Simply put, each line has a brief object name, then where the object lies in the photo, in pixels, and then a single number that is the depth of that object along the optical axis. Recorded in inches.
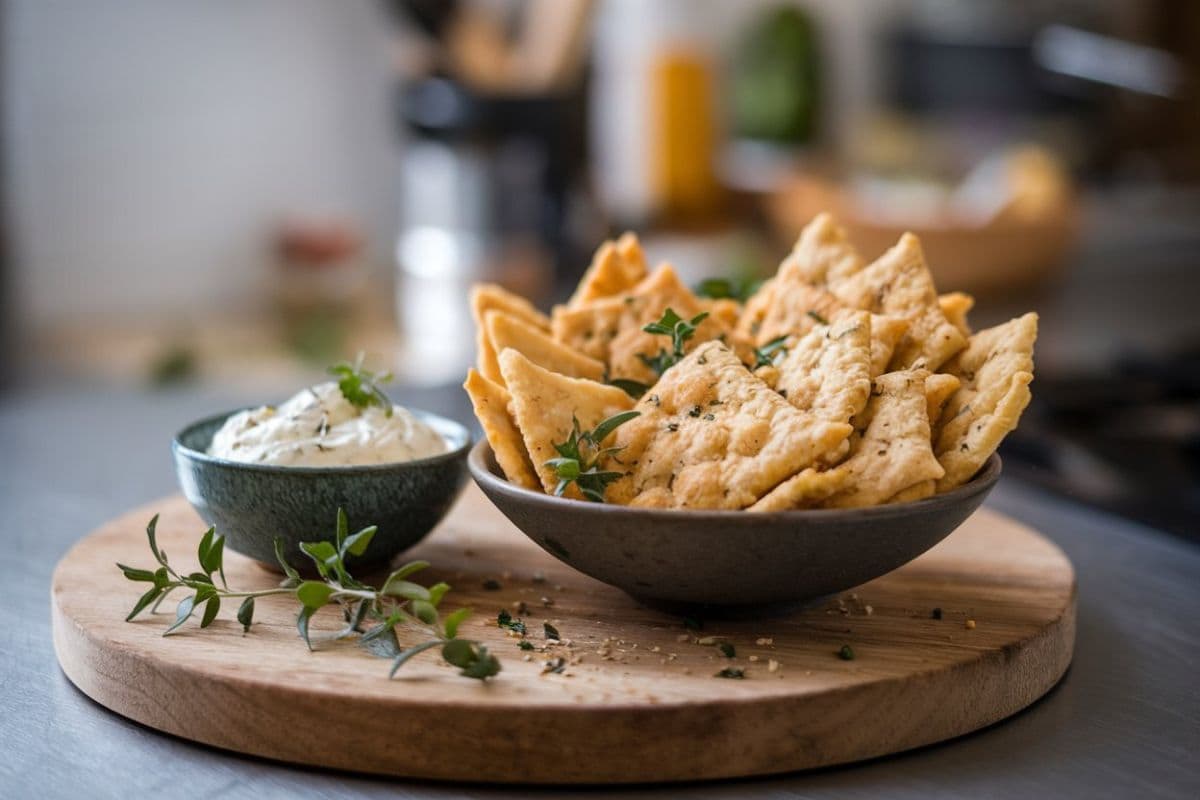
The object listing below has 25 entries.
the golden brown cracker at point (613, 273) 49.4
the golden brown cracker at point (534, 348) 43.3
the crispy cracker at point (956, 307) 46.0
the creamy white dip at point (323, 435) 44.3
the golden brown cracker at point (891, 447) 36.3
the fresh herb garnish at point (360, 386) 46.1
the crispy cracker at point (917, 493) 36.9
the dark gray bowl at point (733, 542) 35.3
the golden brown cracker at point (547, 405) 38.9
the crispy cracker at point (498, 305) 48.0
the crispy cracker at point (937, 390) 39.6
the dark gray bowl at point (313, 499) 43.0
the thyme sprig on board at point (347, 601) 35.4
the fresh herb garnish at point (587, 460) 37.6
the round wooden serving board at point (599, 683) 33.4
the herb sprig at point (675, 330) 43.1
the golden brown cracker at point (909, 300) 41.8
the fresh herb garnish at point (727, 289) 53.6
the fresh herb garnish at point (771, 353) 43.4
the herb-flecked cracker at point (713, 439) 36.6
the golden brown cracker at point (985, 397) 37.9
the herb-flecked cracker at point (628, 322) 45.7
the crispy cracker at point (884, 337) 40.6
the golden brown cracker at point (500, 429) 39.7
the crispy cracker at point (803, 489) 35.4
